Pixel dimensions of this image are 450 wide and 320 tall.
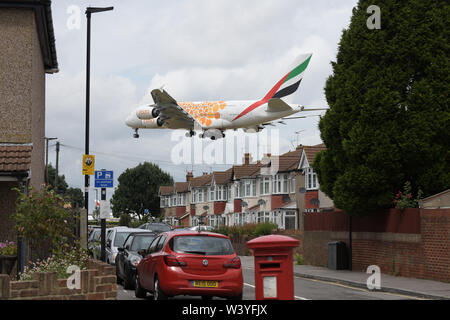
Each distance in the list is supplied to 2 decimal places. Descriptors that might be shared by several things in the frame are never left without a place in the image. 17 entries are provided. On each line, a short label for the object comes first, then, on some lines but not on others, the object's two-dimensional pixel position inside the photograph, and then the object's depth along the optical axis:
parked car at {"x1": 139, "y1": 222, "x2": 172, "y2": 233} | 39.75
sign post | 22.03
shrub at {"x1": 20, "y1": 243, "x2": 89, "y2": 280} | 12.67
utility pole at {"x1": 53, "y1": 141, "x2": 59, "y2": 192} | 67.41
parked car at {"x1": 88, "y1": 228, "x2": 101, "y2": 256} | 30.62
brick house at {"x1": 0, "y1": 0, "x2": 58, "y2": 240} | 16.67
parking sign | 23.00
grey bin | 26.47
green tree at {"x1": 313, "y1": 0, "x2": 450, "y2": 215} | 23.06
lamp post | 24.19
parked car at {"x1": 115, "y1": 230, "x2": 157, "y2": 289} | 17.84
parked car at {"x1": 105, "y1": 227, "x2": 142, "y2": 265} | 21.92
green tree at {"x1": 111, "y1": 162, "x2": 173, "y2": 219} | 102.62
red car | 13.37
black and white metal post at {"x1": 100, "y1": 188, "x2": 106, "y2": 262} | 22.38
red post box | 9.72
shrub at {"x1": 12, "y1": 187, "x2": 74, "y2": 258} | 14.05
